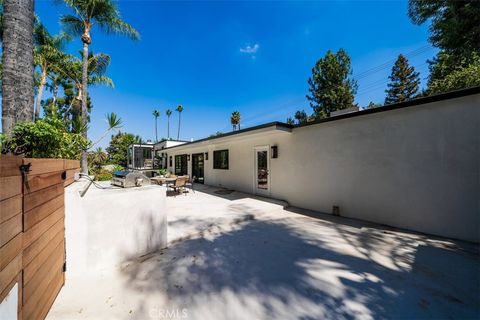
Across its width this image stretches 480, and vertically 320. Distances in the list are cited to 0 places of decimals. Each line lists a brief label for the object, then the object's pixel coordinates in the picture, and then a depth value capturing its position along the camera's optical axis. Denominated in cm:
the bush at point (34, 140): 213
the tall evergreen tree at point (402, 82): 2202
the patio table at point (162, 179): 818
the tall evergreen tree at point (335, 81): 1842
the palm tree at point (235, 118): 3186
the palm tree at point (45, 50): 1140
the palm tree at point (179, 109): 3781
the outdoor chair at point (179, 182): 792
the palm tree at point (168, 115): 4248
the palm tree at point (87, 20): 849
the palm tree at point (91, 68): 1131
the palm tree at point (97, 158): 1034
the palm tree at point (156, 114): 4086
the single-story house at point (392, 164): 368
